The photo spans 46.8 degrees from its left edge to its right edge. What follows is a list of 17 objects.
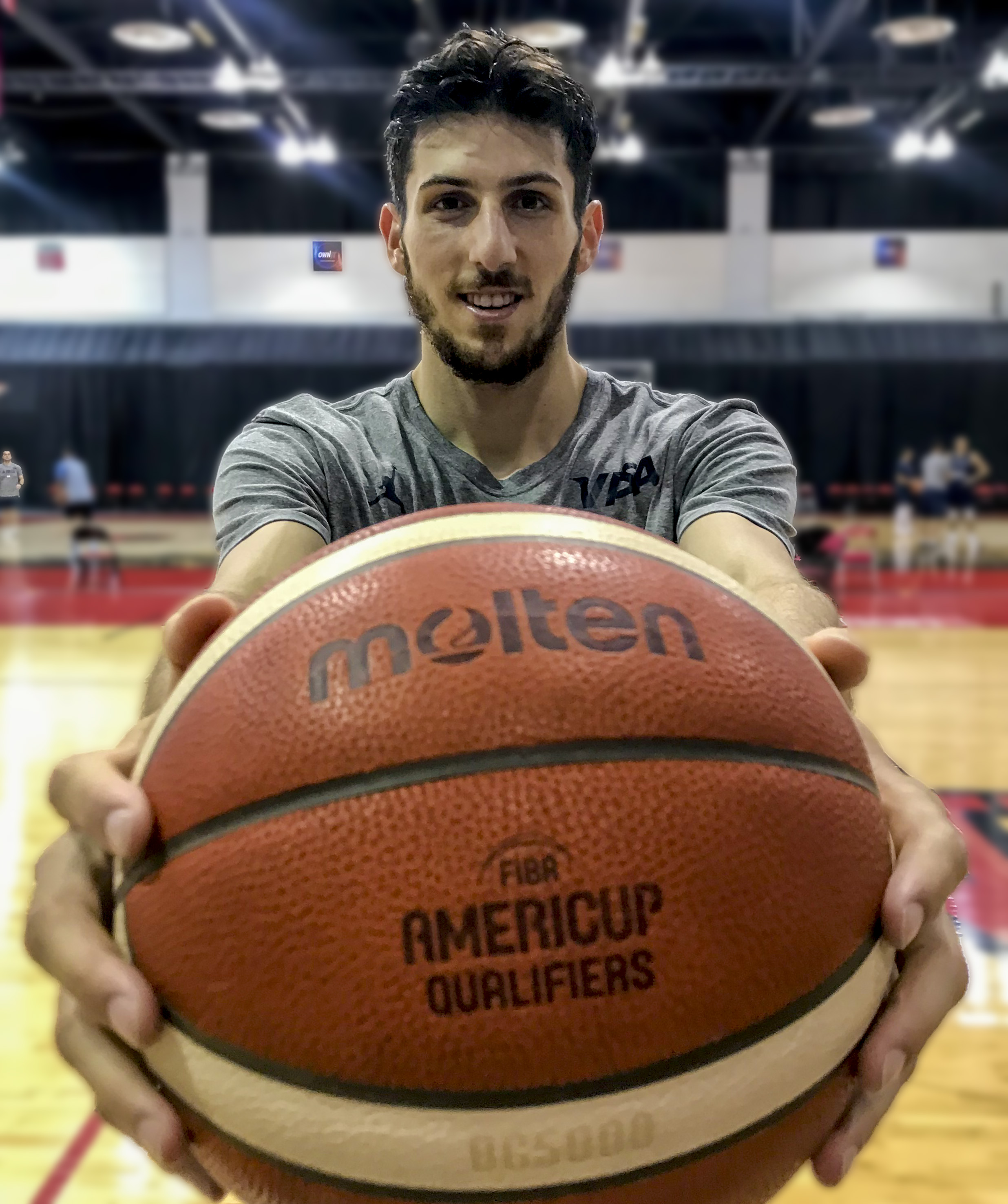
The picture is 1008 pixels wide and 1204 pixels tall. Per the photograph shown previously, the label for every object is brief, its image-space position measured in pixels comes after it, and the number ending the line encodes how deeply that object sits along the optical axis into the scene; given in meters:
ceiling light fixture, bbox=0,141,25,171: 12.16
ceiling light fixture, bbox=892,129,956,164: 10.37
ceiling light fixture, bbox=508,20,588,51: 7.66
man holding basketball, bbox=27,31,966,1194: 0.81
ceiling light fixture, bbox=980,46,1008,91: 8.33
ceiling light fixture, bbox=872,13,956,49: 7.79
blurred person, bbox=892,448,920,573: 9.89
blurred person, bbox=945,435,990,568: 10.30
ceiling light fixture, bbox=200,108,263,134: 10.55
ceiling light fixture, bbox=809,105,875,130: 10.52
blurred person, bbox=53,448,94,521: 9.59
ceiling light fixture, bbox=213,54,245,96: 8.90
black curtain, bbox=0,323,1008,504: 12.62
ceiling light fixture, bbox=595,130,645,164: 10.62
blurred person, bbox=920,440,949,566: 11.00
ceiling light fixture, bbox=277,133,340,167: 10.10
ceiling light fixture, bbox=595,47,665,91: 8.61
